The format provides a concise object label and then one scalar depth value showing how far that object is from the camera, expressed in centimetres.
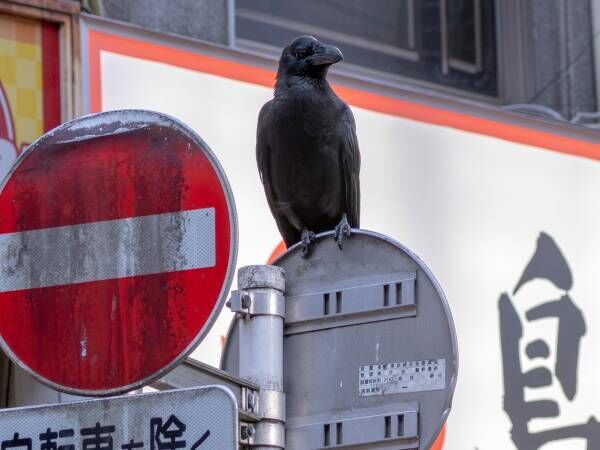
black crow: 947
